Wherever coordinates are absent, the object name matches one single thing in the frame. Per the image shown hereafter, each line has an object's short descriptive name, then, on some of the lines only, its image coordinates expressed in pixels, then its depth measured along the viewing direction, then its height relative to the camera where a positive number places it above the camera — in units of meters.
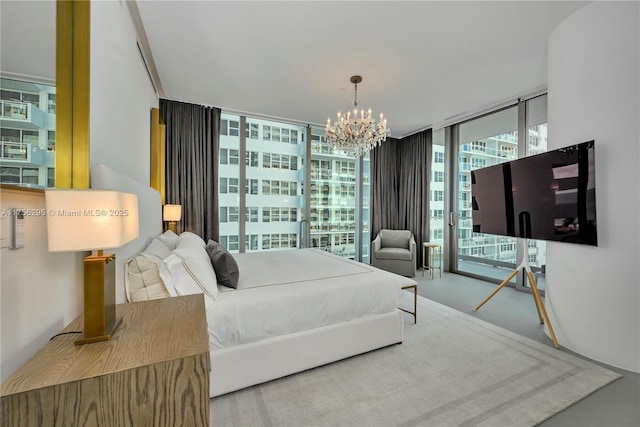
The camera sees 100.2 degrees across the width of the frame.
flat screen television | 2.24 +0.18
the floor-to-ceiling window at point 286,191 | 4.73 +0.44
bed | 1.72 -0.68
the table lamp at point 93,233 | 0.95 -0.07
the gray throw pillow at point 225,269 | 2.03 -0.42
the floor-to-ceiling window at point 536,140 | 3.90 +1.11
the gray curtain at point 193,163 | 4.17 +0.81
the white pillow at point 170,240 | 2.58 -0.26
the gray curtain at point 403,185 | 5.57 +0.65
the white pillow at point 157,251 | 1.85 -0.29
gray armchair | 4.87 -0.70
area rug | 1.60 -1.21
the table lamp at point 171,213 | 3.76 +0.01
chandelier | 3.29 +1.02
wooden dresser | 0.79 -0.54
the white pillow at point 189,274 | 1.72 -0.41
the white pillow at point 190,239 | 2.43 -0.24
